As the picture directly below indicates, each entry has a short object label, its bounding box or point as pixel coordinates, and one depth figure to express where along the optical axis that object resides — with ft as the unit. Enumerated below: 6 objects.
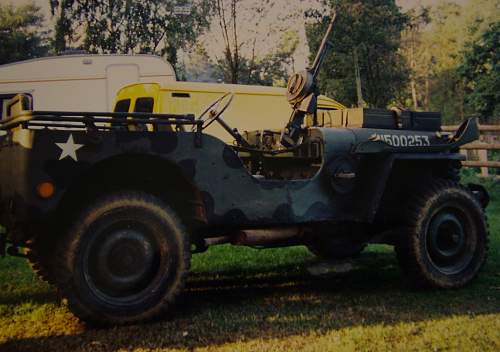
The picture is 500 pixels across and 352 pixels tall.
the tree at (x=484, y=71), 81.35
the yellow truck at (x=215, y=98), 25.55
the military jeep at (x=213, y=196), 11.24
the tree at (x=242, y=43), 58.44
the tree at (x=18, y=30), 86.02
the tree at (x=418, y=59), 162.09
